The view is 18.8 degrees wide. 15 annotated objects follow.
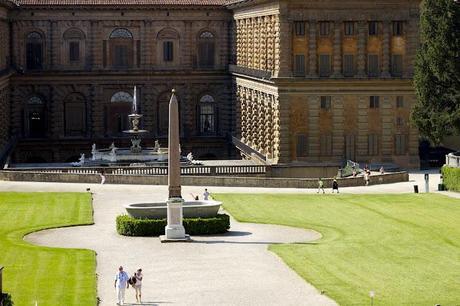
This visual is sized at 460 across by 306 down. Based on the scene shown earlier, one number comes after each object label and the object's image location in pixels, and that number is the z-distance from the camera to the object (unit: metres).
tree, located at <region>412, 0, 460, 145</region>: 103.75
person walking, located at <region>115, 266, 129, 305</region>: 57.72
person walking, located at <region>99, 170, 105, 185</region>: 103.31
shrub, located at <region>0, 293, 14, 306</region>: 51.27
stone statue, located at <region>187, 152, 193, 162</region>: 121.72
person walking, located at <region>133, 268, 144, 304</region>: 58.38
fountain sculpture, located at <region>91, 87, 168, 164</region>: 122.19
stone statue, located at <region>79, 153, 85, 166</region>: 118.88
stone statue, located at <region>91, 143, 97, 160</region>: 123.89
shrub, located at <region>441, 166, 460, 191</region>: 98.88
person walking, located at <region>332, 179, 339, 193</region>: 99.65
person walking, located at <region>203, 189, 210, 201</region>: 90.43
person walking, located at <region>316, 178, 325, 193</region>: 100.94
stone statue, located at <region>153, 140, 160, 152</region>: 126.59
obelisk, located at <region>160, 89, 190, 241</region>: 75.88
